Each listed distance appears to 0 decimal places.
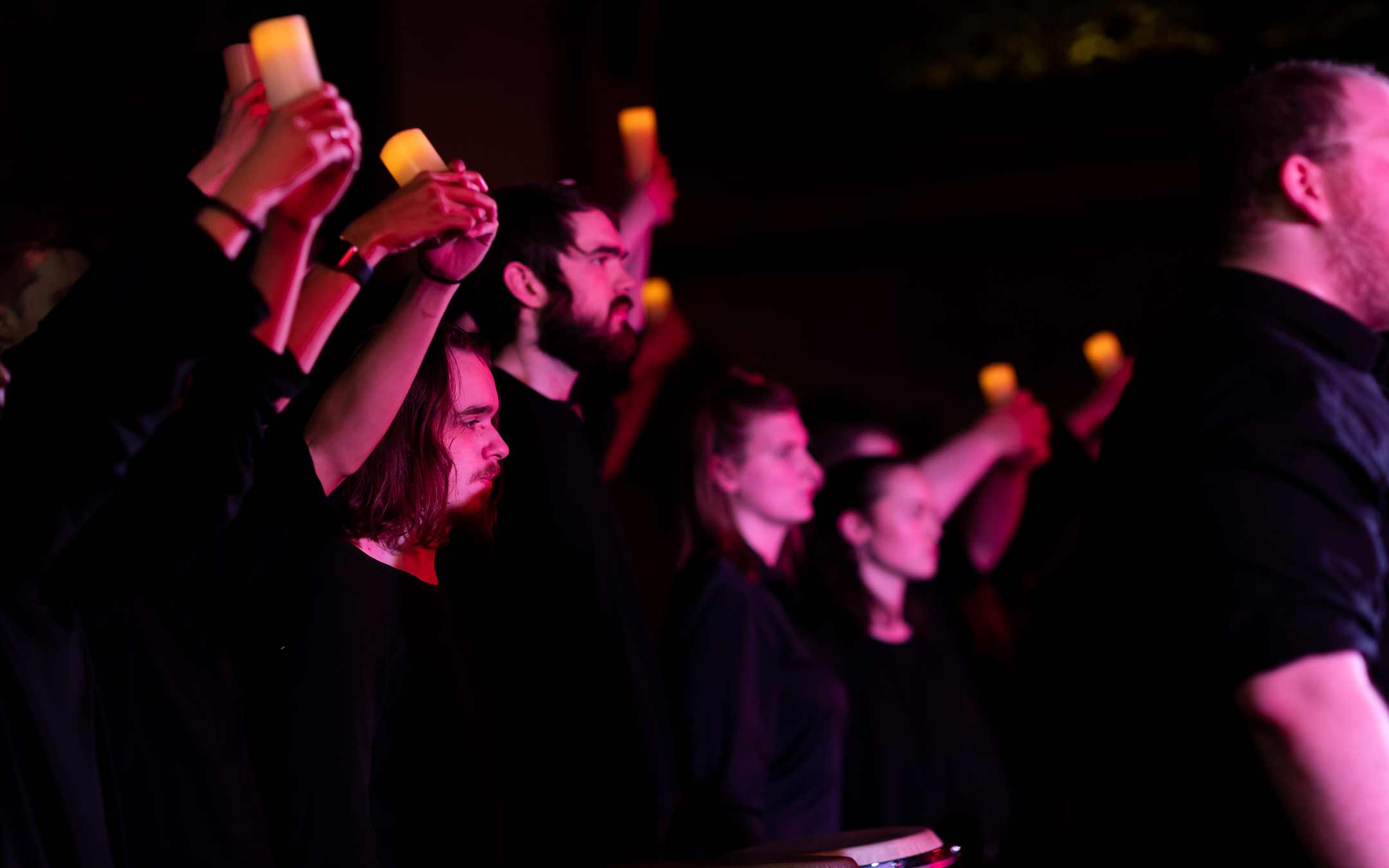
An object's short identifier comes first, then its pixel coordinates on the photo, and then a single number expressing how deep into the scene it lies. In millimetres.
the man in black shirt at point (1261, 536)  3930
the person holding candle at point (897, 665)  5220
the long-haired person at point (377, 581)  4123
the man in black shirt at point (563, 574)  4402
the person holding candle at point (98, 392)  3920
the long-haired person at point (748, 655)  4778
